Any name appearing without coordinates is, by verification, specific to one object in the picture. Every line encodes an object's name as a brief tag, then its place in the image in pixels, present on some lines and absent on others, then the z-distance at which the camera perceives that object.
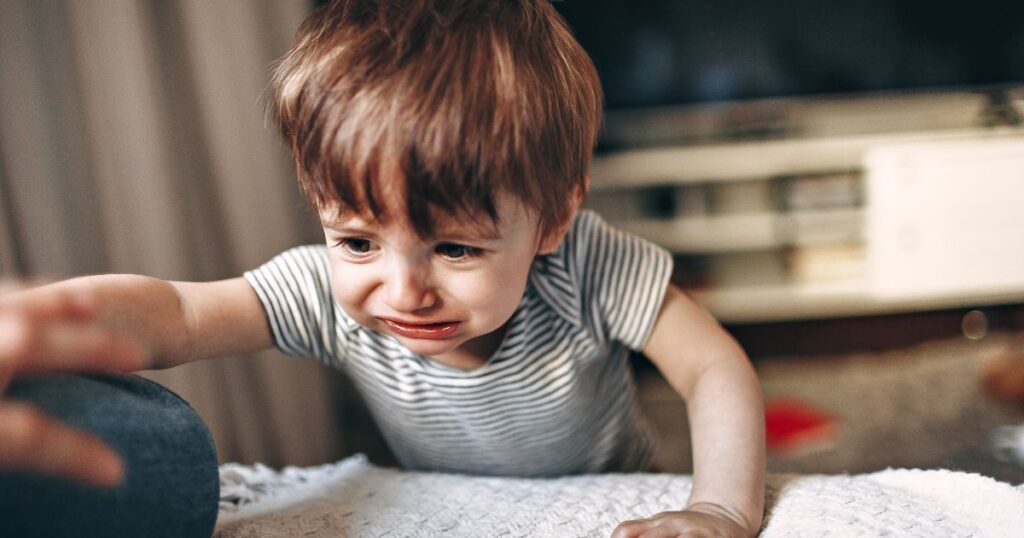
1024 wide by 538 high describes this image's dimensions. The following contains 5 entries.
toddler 0.50
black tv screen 1.59
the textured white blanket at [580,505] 0.51
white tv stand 1.70
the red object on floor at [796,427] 1.25
